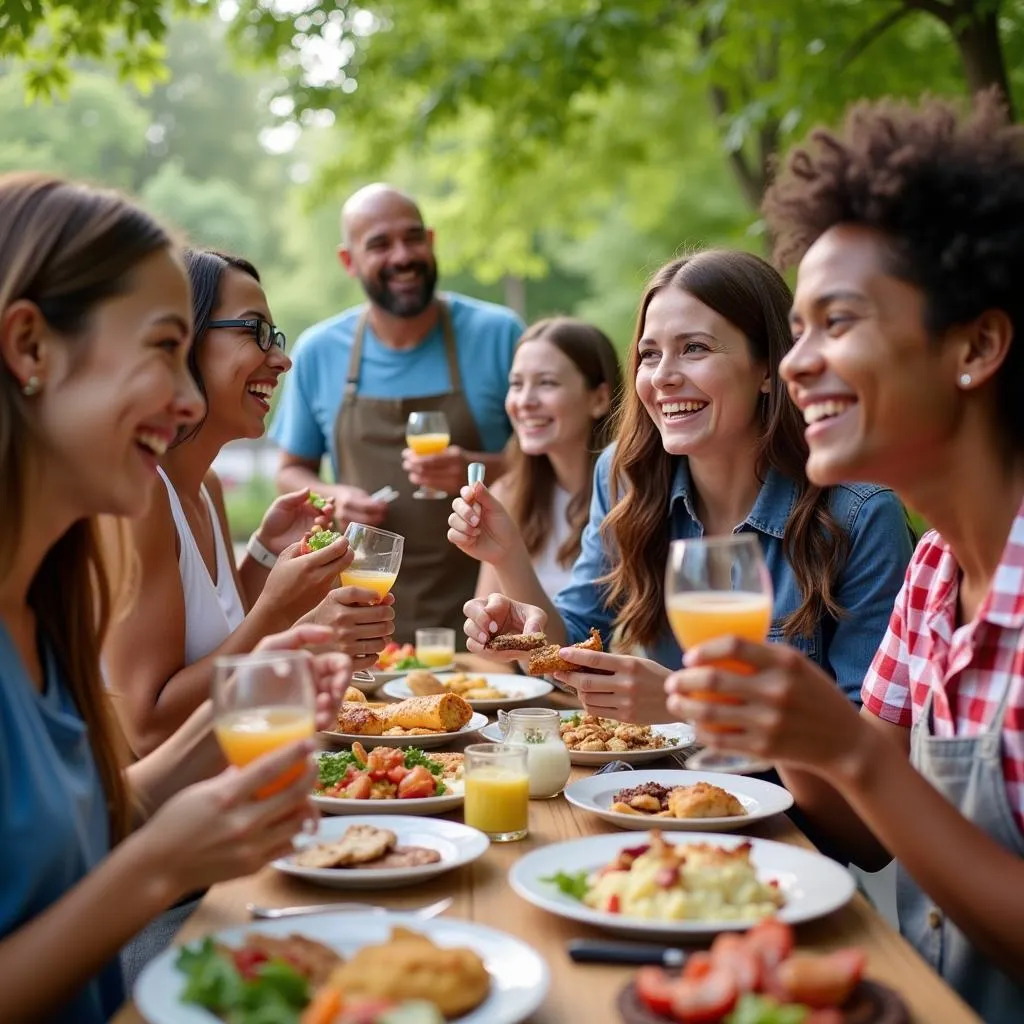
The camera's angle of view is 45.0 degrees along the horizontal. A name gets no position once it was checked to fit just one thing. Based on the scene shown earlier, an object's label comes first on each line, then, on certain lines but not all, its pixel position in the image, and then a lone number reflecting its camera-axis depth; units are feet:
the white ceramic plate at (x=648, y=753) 10.16
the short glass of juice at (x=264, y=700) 6.42
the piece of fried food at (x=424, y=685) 12.62
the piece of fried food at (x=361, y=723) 10.92
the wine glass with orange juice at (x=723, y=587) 6.71
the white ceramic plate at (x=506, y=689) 12.62
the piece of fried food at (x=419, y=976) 5.33
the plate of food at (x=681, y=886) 6.43
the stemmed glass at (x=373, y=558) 11.02
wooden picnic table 5.74
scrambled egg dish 6.49
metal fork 6.67
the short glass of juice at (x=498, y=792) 8.25
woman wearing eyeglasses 10.71
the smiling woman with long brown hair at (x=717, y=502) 11.37
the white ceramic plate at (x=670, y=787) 8.27
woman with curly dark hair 6.59
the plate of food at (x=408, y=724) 10.76
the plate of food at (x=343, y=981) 5.28
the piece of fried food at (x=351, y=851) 7.29
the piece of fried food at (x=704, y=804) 8.38
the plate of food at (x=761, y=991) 5.13
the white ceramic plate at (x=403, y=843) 7.13
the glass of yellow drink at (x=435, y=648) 14.83
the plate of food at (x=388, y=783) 8.71
